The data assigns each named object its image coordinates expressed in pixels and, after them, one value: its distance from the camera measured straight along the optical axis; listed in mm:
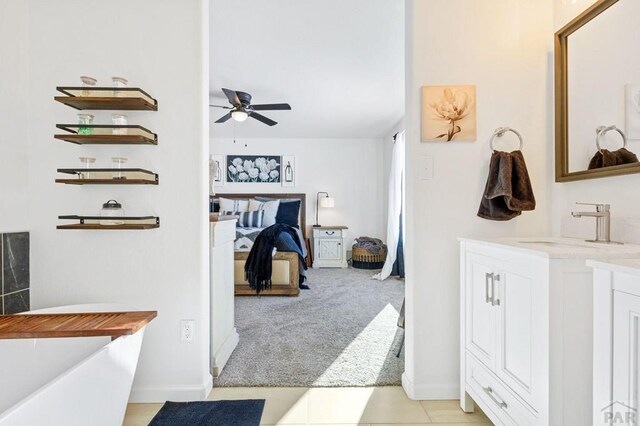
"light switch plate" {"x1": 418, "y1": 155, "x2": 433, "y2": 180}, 1948
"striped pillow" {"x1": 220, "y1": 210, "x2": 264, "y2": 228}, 6004
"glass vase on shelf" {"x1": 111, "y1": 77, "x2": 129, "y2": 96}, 1768
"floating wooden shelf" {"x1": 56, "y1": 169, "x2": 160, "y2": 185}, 1770
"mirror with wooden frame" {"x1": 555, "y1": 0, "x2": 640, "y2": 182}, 1426
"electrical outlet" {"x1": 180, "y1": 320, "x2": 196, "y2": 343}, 1920
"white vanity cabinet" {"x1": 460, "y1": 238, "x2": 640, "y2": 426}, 1191
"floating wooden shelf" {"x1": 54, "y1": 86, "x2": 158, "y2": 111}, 1729
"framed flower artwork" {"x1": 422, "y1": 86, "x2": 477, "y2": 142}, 1923
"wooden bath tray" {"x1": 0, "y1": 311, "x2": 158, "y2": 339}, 1309
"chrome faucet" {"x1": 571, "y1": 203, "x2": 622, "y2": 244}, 1471
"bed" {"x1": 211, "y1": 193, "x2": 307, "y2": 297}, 4242
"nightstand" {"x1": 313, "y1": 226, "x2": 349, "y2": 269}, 6383
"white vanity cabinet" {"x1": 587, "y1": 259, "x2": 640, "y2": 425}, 878
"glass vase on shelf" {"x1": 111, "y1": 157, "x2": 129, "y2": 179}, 1815
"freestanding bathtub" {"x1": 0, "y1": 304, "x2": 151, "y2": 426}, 983
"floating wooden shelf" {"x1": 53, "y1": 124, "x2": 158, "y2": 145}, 1752
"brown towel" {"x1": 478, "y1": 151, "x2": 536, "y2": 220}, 1796
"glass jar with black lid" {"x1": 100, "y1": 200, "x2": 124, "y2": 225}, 1814
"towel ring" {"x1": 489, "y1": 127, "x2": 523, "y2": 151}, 1915
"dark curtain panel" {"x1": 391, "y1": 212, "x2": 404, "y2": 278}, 5336
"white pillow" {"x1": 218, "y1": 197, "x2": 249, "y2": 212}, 6305
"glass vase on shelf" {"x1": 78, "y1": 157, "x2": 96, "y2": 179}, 1807
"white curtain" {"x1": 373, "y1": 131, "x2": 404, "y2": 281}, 5359
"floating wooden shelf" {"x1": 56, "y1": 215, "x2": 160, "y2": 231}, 1786
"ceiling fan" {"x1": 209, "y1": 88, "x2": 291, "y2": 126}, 3787
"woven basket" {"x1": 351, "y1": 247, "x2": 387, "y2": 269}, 6078
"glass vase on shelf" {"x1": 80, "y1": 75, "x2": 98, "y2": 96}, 1744
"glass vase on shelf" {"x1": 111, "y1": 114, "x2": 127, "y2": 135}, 1797
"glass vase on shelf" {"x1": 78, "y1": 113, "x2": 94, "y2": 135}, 1780
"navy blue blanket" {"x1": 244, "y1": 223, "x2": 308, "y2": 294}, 4070
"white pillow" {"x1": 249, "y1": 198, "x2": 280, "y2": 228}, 6133
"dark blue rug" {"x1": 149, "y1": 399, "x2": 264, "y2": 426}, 1707
